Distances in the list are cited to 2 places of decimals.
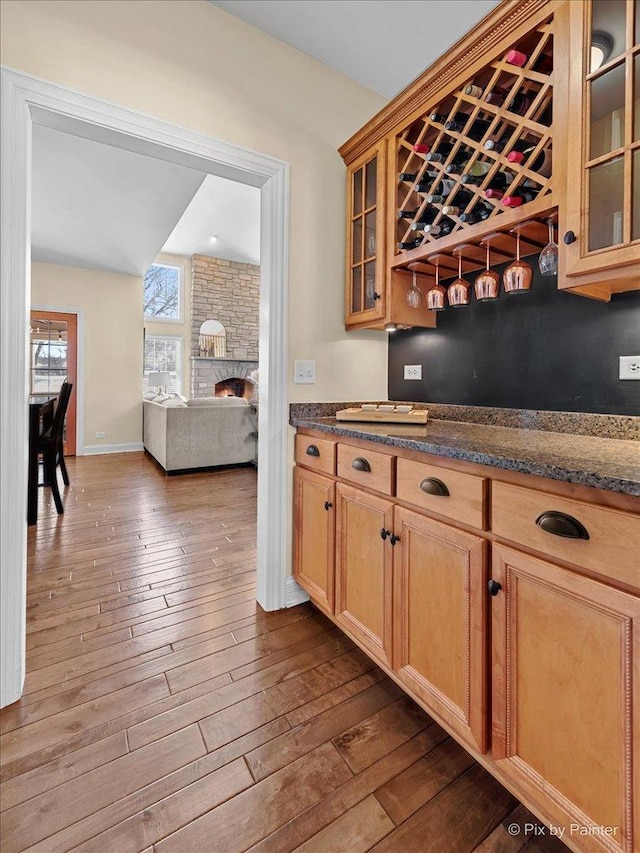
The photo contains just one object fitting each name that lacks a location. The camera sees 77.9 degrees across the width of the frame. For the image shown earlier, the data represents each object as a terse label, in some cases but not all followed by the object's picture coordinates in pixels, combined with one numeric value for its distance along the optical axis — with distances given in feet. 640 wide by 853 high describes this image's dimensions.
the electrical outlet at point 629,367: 4.41
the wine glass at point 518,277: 4.59
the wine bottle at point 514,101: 4.58
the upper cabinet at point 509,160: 3.75
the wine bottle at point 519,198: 4.43
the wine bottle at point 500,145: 4.61
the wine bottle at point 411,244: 5.80
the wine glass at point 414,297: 6.03
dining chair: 10.94
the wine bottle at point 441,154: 5.30
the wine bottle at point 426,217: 5.64
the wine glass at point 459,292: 5.29
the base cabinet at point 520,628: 2.62
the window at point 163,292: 25.94
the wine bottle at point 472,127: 4.99
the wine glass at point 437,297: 5.63
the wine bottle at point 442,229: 5.29
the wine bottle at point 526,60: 4.40
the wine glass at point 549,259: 4.32
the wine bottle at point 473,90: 4.88
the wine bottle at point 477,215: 4.86
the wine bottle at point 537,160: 4.37
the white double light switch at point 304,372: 6.58
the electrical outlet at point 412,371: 7.23
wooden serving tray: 5.62
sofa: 15.60
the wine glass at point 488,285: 4.90
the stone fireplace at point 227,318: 26.48
